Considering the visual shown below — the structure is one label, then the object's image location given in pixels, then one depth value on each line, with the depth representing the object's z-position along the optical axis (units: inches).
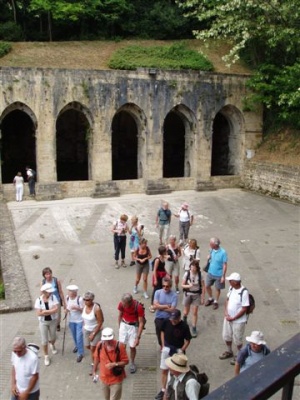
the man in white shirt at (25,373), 232.4
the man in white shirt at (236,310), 294.0
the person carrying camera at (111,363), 242.4
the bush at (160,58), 1076.5
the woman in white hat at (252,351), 232.7
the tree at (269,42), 639.8
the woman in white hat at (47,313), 303.7
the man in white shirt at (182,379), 197.6
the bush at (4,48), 1098.1
